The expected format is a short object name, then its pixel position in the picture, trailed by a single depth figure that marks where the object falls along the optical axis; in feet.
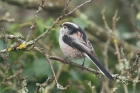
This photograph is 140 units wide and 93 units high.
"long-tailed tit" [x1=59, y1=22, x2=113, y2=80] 30.86
